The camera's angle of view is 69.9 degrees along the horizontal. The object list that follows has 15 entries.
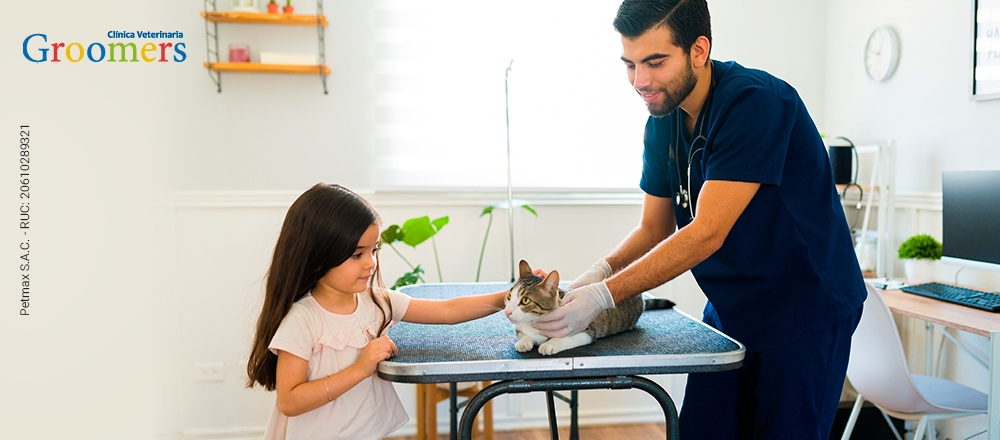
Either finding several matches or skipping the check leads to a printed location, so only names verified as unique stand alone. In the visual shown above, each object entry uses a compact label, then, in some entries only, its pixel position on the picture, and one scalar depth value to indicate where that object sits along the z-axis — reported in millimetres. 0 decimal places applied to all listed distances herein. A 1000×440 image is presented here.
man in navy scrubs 1322
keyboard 2012
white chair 1933
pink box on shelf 2723
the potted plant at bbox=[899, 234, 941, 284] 2441
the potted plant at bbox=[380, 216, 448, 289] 2523
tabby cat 1298
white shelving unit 2613
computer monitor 2115
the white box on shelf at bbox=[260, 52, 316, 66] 2723
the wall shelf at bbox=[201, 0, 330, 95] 2688
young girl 1327
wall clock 2697
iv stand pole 2682
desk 1689
